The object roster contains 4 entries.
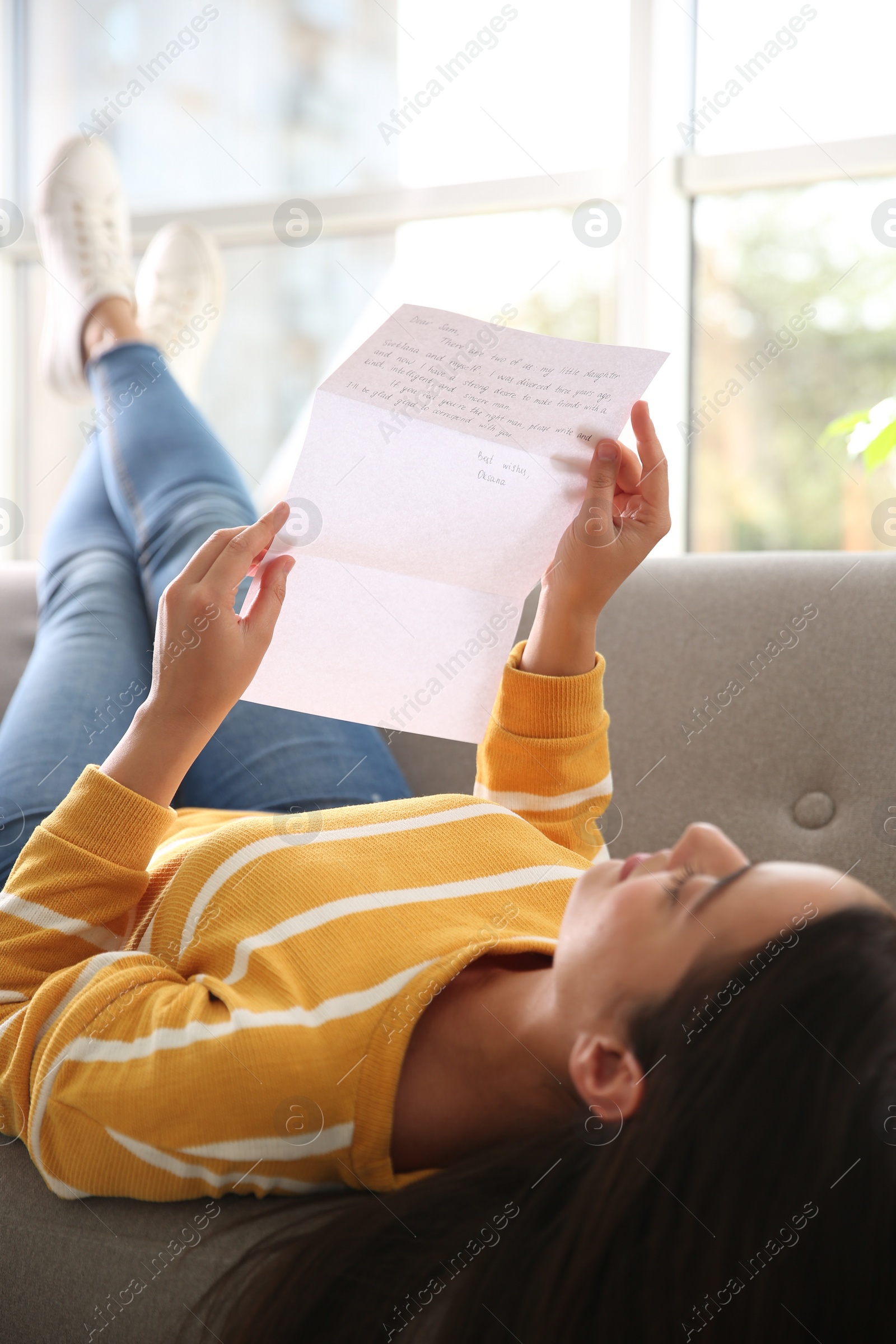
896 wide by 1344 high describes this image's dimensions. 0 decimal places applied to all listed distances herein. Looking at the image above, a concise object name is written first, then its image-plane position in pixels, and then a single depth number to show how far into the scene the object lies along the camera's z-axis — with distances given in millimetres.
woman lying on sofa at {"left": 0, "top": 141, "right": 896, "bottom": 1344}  532
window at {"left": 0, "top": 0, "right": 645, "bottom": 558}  2115
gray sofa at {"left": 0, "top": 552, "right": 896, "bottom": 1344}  1071
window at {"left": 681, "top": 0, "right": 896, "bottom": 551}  1882
